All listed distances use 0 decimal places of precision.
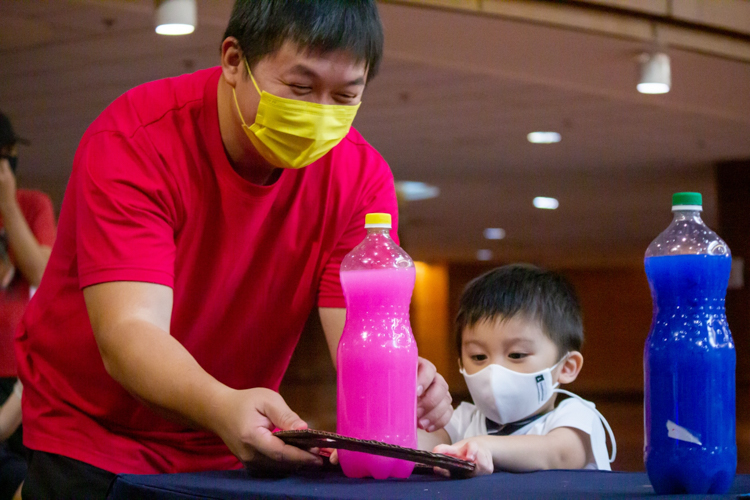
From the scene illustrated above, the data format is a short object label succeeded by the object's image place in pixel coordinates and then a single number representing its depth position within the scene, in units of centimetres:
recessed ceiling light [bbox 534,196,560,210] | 1169
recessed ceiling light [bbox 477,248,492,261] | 1853
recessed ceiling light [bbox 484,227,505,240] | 1491
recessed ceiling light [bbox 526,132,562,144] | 816
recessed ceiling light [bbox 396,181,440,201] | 1080
